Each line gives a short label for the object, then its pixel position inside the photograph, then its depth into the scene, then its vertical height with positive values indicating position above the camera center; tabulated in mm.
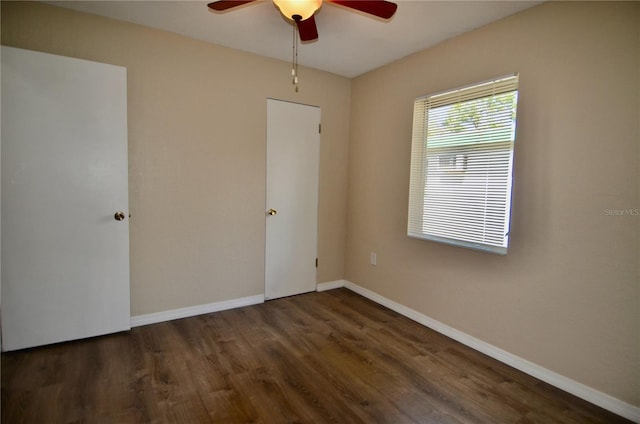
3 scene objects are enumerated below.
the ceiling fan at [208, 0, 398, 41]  1807 +1036
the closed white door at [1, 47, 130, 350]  2258 -140
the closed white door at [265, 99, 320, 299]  3438 -117
